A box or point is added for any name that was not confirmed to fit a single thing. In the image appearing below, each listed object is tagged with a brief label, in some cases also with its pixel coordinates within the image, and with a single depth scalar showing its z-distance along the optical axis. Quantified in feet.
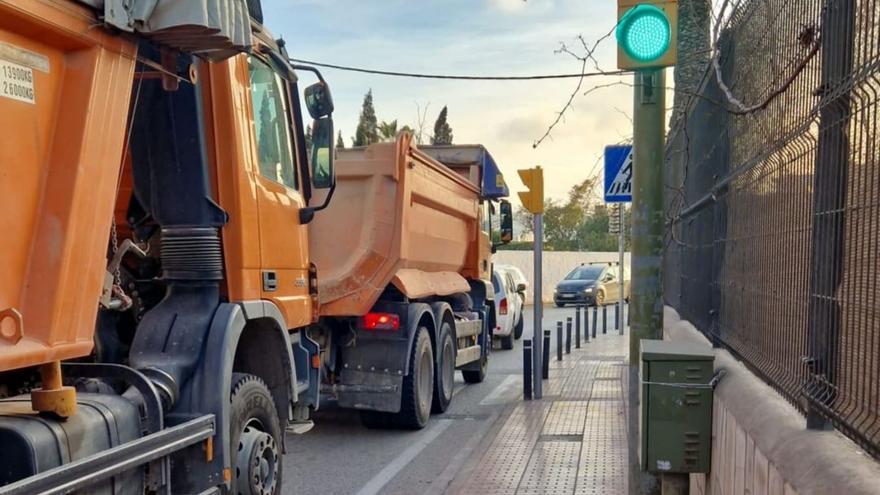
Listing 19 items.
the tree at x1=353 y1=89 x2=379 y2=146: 152.18
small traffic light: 34.58
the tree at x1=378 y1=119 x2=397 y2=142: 131.44
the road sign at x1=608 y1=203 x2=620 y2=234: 73.31
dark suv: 106.83
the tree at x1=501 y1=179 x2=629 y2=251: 174.69
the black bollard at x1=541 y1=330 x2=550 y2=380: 38.17
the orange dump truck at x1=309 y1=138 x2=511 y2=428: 27.30
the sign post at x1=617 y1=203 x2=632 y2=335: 63.77
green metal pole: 17.24
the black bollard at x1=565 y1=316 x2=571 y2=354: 50.11
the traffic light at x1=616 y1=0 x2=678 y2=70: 15.69
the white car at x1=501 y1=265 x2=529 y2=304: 67.54
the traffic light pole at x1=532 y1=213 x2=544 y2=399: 34.19
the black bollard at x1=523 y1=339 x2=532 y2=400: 33.60
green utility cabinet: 14.19
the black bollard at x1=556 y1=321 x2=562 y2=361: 47.43
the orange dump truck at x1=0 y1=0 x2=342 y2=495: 9.95
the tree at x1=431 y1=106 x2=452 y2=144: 159.14
